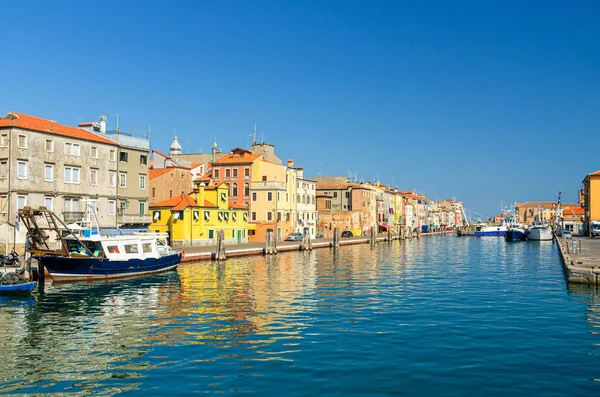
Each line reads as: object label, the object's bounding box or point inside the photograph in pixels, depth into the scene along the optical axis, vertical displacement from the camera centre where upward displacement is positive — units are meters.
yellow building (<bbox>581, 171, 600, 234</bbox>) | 105.44 +4.66
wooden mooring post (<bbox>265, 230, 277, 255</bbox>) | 68.50 -2.03
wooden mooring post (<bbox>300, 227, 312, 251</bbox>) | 77.94 -2.02
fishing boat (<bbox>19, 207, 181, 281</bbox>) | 40.25 -1.80
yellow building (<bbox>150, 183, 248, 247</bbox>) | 73.12 +1.46
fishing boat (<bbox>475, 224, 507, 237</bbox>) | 151.88 -1.87
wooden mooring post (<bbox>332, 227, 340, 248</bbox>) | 84.25 -1.80
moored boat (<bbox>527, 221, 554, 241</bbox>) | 113.56 -1.91
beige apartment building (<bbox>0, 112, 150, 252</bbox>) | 51.75 +5.63
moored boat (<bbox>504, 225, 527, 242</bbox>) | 121.25 -2.34
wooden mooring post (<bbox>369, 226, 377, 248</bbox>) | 100.43 -2.17
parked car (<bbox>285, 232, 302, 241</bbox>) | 92.25 -1.56
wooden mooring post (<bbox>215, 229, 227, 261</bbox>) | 58.84 -2.18
